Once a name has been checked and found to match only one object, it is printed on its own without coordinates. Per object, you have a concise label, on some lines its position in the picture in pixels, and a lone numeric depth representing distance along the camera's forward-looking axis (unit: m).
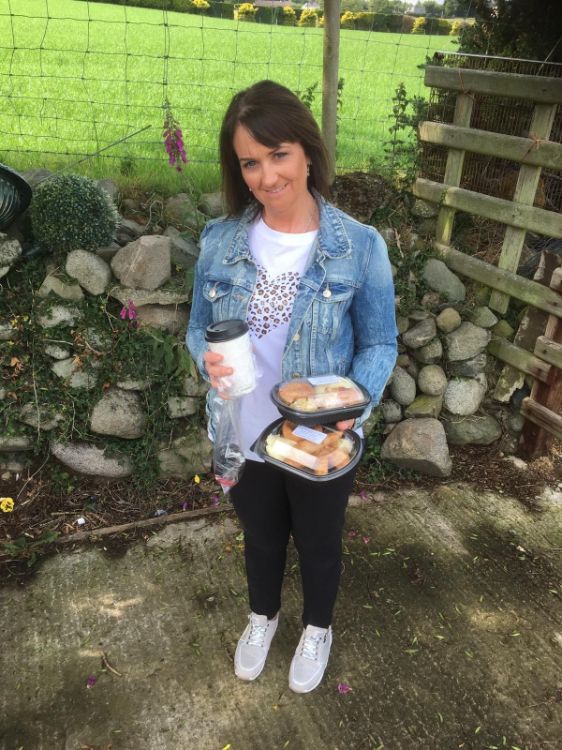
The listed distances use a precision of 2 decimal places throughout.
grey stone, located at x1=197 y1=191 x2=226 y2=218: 3.93
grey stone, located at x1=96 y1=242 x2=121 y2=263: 3.43
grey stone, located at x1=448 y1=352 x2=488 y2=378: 3.94
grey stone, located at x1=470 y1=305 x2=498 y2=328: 3.94
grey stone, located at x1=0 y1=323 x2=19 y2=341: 3.29
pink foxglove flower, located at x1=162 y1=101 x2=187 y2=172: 3.20
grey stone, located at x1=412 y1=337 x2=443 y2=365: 3.84
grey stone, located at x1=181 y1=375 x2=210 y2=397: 3.44
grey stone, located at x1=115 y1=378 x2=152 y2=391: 3.41
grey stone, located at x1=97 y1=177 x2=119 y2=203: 3.85
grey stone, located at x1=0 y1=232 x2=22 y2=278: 3.29
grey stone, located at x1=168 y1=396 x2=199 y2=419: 3.47
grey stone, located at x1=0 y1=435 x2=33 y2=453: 3.37
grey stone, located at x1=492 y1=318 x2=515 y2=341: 3.95
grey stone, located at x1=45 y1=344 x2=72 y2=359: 3.33
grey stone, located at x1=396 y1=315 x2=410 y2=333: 3.80
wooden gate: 3.43
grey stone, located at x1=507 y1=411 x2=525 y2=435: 3.98
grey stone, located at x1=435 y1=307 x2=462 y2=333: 3.86
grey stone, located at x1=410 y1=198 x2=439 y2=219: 4.32
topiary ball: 3.23
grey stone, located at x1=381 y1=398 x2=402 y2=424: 3.86
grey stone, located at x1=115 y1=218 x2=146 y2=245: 3.66
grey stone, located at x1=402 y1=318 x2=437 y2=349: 3.78
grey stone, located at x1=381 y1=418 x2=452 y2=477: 3.68
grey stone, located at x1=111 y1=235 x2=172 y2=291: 3.30
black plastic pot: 3.19
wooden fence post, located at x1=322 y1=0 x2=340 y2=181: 3.80
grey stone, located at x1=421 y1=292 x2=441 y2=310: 3.89
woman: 1.80
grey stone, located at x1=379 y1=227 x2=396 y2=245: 4.13
